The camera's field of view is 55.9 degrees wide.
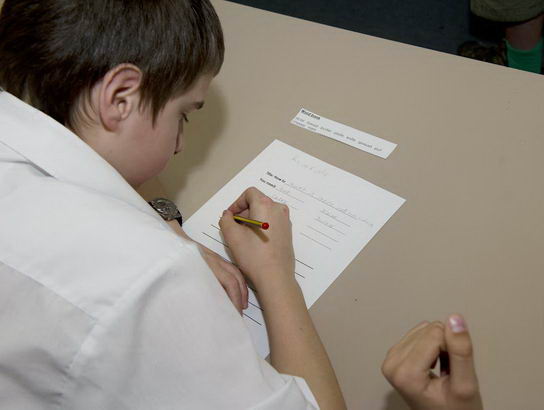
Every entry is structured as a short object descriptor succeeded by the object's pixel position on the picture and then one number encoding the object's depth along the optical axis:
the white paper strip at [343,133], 0.88
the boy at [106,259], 0.48
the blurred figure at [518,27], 1.54
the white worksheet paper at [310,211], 0.73
